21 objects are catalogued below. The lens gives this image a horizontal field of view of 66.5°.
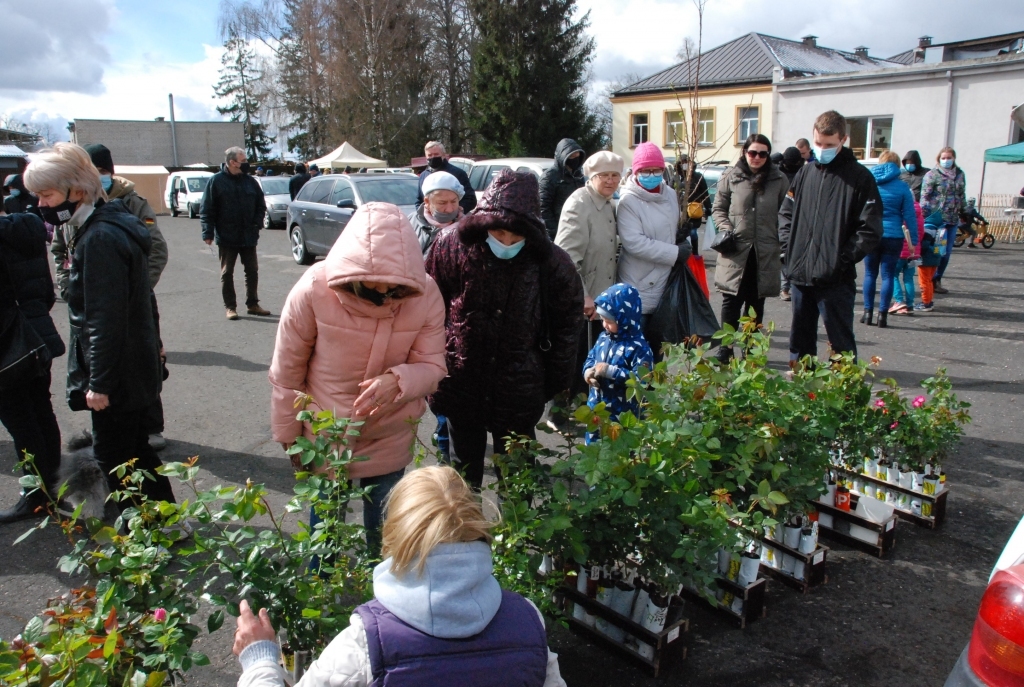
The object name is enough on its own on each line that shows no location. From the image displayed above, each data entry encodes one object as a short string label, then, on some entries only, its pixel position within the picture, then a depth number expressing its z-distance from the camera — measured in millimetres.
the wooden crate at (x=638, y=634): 2838
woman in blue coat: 8344
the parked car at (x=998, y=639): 1855
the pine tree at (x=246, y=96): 62750
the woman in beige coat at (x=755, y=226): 6133
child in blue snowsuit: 4160
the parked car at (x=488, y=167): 16141
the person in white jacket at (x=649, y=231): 5070
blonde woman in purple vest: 1629
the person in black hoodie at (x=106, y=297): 3406
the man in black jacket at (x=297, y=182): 21102
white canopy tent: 31438
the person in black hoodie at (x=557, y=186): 6438
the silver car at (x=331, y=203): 13820
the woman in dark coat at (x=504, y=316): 3332
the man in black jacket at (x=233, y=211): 8789
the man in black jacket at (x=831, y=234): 5285
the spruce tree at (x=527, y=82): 35281
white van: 30330
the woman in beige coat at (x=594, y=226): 4945
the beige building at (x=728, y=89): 33344
